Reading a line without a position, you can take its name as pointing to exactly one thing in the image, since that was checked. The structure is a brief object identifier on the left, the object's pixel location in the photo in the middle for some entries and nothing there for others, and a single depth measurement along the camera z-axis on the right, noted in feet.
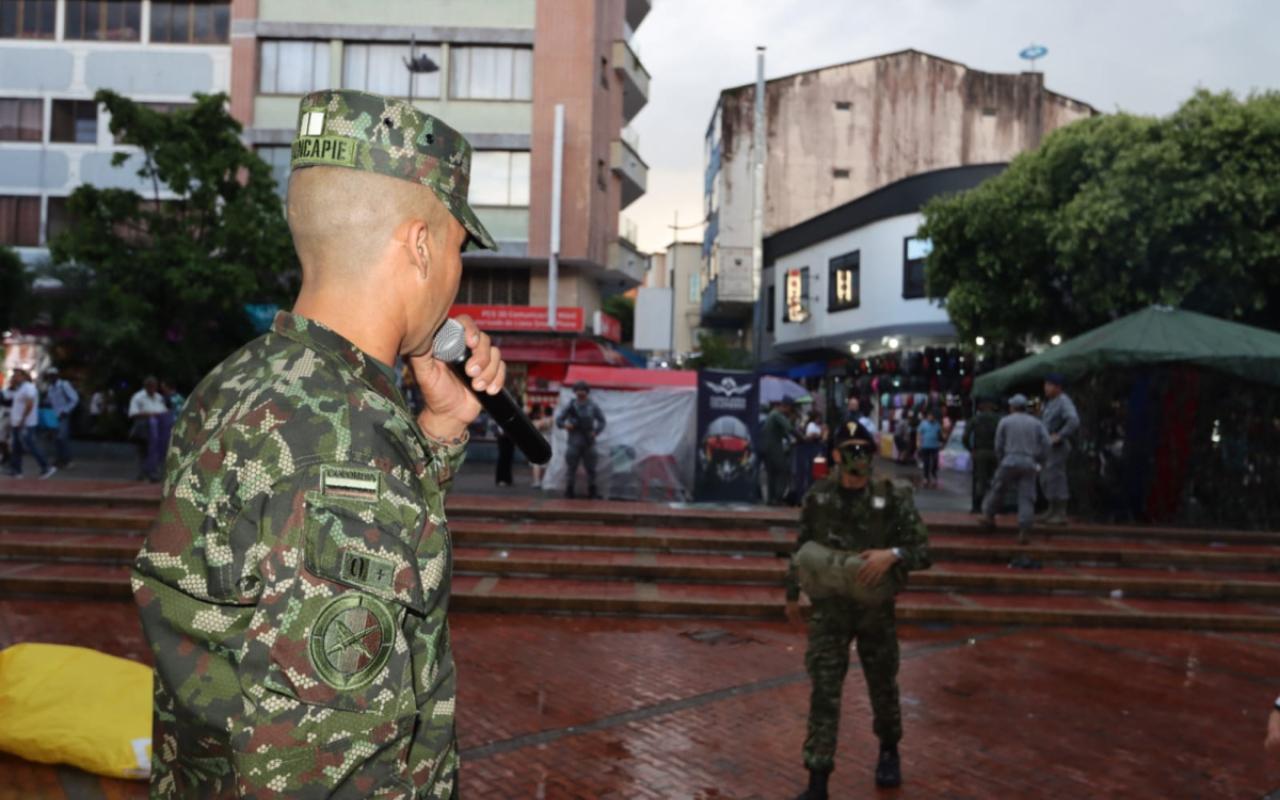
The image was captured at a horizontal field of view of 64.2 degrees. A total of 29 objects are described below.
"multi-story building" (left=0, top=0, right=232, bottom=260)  99.76
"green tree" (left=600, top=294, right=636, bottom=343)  222.28
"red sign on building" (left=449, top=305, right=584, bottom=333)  95.45
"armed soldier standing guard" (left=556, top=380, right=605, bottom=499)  51.31
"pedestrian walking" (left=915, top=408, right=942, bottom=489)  68.33
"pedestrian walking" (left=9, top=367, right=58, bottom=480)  54.44
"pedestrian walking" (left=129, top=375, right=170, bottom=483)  53.67
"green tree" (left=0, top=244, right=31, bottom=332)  75.77
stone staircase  33.04
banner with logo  51.39
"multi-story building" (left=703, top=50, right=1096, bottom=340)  129.49
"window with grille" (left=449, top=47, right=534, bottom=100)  98.43
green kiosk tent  46.11
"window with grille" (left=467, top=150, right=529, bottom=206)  98.43
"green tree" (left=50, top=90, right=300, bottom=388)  71.67
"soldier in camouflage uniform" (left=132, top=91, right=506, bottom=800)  4.45
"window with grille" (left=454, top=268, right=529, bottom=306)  100.58
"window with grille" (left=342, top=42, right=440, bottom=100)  97.55
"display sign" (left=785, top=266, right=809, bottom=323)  121.90
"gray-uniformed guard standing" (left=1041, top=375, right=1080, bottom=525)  44.16
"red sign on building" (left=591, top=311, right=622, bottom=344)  102.83
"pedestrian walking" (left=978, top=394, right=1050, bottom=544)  40.73
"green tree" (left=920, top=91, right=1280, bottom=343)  63.31
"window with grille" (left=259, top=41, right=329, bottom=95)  97.76
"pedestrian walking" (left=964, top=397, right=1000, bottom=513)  49.44
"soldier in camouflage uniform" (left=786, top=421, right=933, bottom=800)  17.24
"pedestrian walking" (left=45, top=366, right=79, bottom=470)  59.77
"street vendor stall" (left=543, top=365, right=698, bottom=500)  52.54
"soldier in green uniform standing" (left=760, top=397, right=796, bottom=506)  51.31
